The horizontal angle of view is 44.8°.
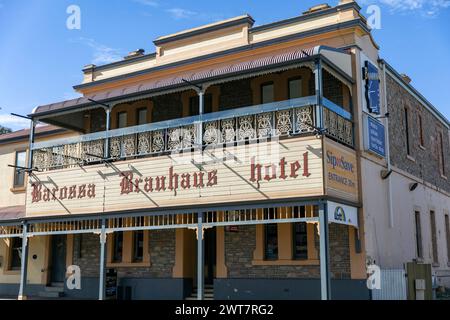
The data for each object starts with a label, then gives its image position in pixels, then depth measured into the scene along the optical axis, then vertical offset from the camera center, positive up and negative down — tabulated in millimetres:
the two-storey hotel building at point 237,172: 13383 +2591
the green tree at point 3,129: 47588 +12139
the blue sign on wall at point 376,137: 14945 +3619
